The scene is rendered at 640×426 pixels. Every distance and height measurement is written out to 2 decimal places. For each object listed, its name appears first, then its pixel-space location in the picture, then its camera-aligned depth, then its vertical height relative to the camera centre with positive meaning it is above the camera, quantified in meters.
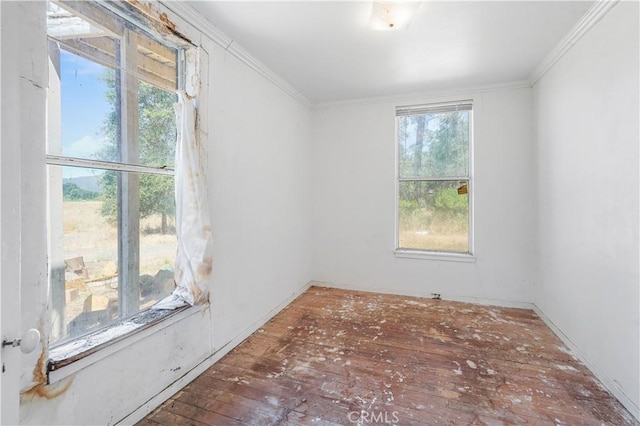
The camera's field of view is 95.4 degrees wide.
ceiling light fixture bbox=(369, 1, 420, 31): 1.92 +1.38
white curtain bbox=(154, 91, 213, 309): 1.94 -0.05
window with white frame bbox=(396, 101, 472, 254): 3.59 +0.44
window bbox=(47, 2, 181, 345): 1.40 +0.25
